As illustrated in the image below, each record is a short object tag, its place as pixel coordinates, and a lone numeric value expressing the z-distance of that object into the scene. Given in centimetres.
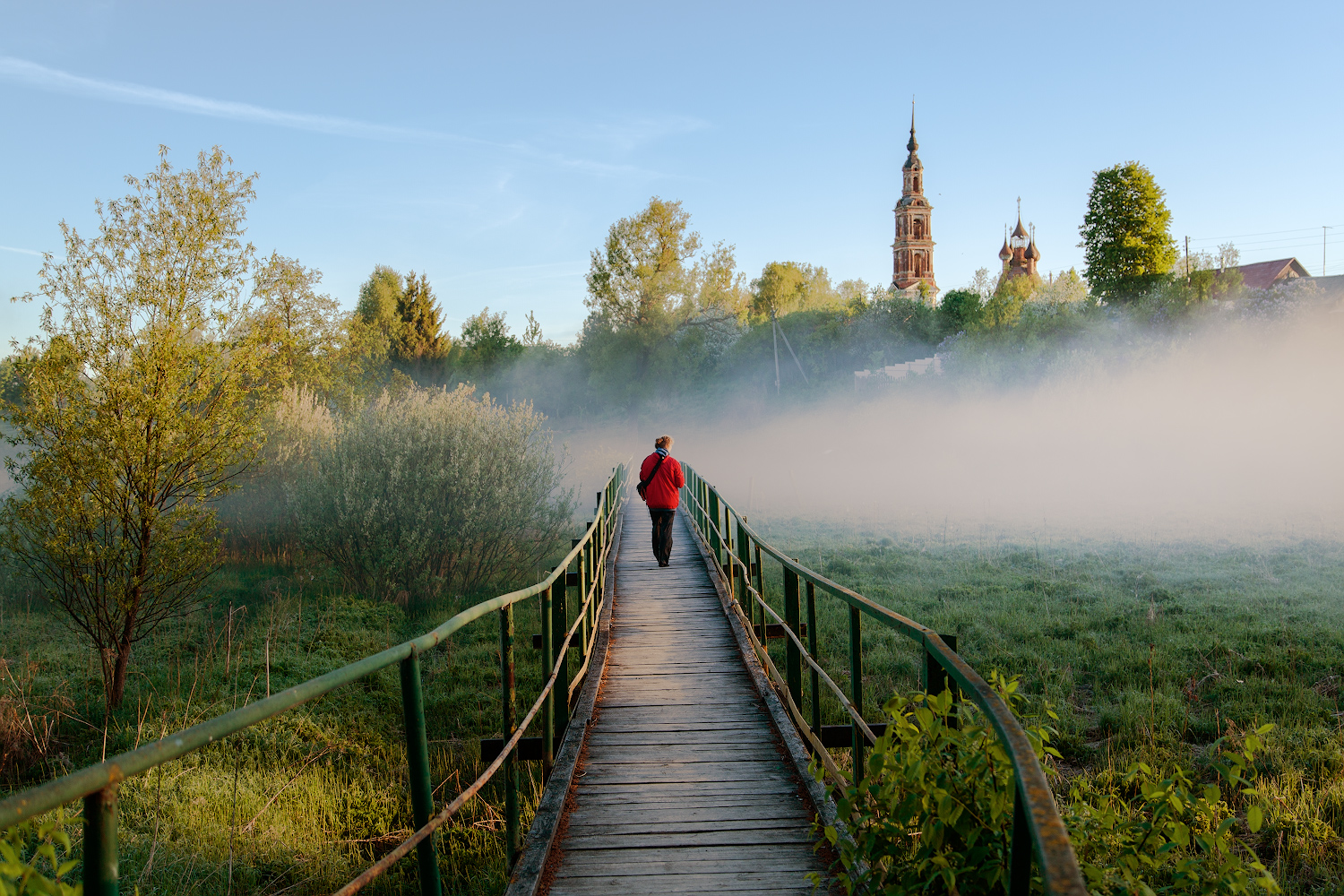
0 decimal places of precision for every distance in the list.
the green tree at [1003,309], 4481
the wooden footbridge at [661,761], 155
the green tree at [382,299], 5475
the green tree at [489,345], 5919
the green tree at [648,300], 4641
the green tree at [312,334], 2916
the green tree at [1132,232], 3925
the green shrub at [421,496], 1359
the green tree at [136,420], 888
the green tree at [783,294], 6053
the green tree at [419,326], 4894
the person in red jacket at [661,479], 1077
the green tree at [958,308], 4994
